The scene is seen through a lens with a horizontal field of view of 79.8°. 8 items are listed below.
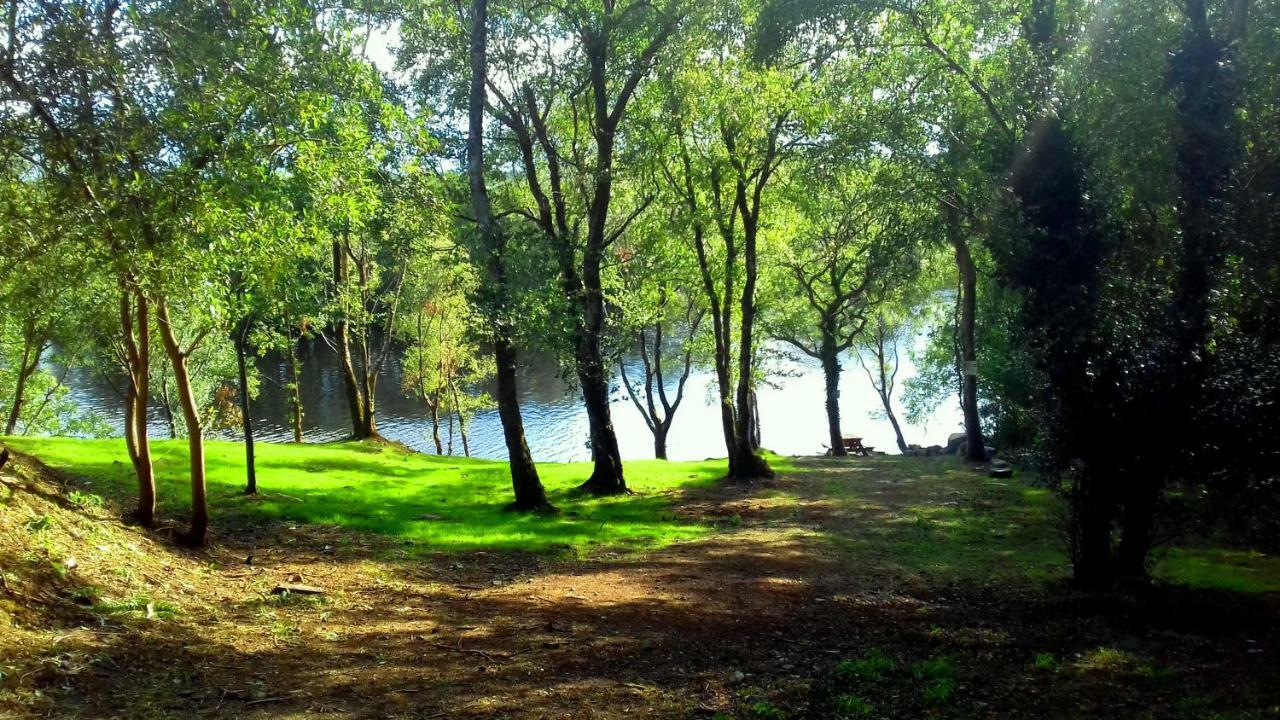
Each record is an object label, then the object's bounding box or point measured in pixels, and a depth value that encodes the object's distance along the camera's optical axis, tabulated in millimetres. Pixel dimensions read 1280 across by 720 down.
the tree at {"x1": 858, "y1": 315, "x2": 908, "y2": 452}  46625
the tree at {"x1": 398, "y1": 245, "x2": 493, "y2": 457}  40656
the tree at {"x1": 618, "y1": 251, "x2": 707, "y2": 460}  23942
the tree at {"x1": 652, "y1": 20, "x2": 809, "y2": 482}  20922
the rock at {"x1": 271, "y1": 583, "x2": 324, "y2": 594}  10023
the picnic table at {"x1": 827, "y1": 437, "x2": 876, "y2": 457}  41912
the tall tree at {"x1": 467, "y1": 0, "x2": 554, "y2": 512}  16016
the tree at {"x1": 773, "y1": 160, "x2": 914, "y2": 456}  28788
